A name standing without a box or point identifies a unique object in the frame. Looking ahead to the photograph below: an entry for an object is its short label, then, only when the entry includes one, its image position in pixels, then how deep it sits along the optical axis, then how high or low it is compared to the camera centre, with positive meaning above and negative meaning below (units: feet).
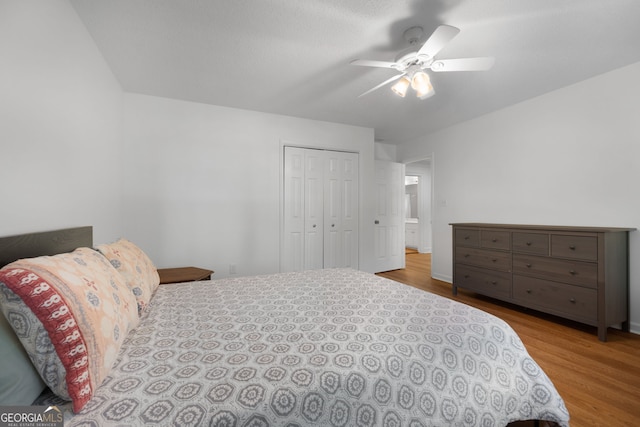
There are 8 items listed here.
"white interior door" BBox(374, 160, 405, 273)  15.34 -0.26
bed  2.36 -1.68
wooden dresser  7.38 -1.89
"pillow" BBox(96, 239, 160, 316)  4.47 -1.03
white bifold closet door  12.26 +0.15
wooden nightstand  7.88 -2.01
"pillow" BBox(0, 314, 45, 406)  2.07 -1.34
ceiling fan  5.70 +3.43
